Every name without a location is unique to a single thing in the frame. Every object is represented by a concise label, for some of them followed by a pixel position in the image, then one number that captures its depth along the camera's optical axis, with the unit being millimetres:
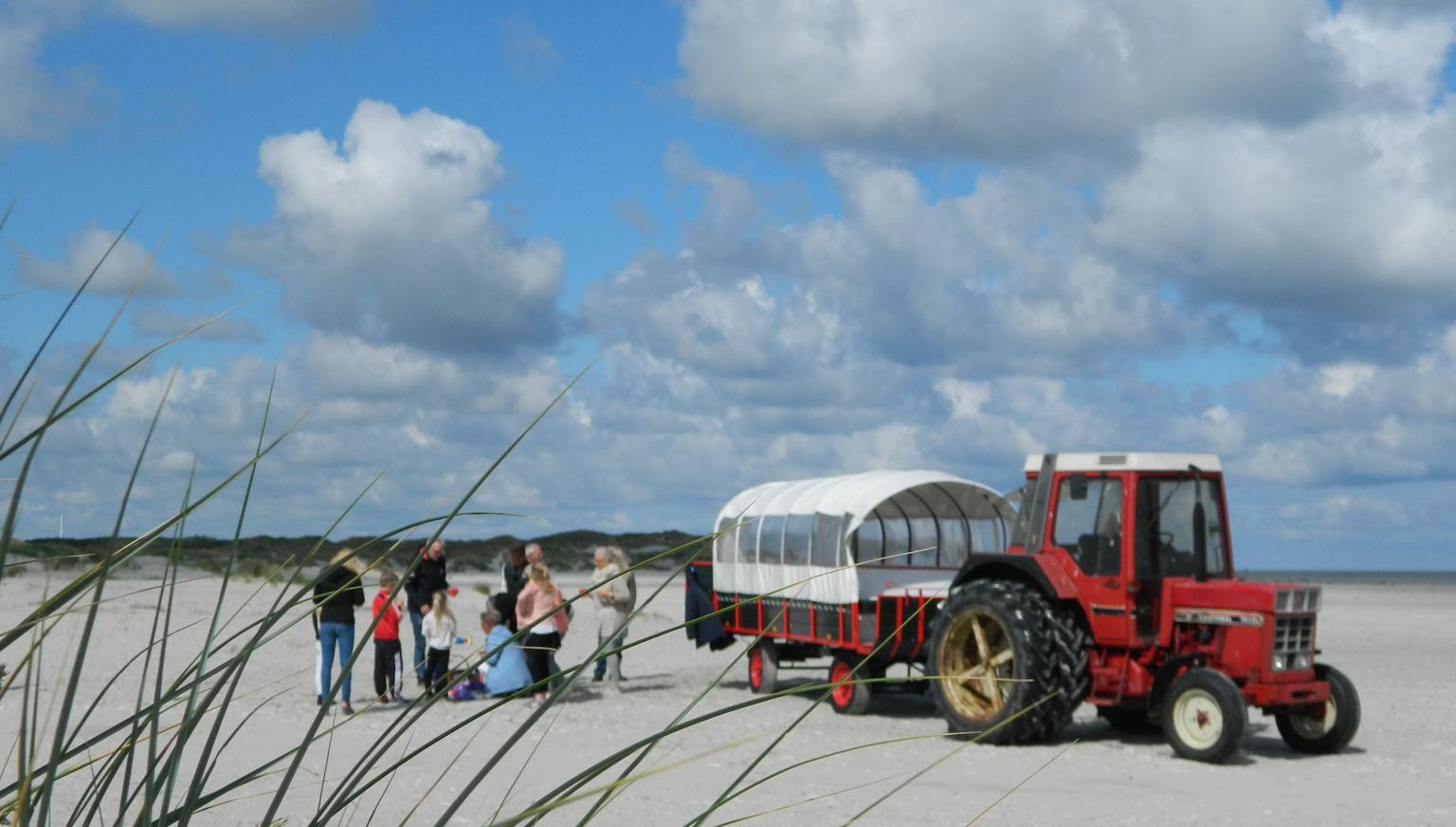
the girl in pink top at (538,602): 13047
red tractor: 10352
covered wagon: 12789
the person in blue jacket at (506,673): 13391
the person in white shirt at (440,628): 12693
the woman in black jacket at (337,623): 11117
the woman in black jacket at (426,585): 13984
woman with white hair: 13289
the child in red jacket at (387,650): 12328
